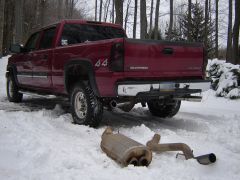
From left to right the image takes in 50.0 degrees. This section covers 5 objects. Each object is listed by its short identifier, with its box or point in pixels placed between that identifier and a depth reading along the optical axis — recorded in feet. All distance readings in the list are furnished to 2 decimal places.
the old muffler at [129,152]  9.90
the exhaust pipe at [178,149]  10.06
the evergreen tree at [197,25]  72.96
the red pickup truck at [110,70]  13.52
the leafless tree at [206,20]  68.47
